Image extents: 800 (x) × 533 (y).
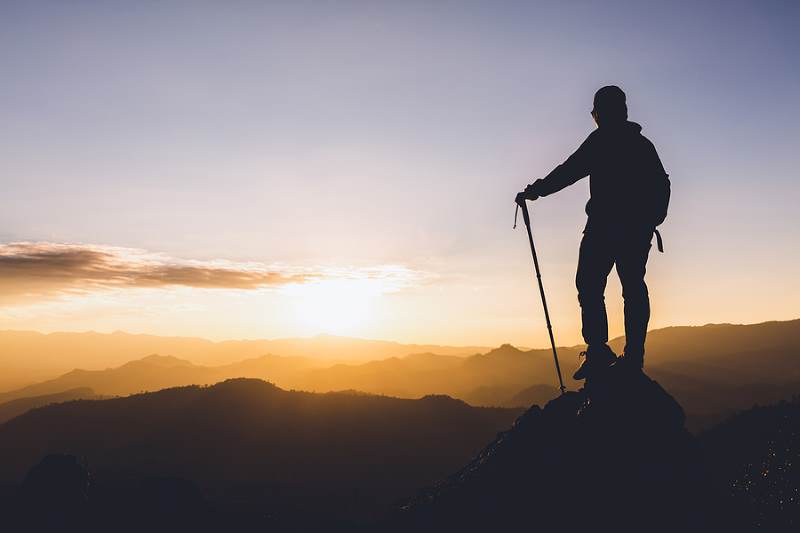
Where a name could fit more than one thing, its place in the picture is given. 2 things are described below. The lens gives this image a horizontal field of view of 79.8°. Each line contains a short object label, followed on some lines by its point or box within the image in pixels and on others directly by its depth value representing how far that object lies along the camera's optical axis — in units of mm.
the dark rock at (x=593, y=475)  5777
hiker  6844
